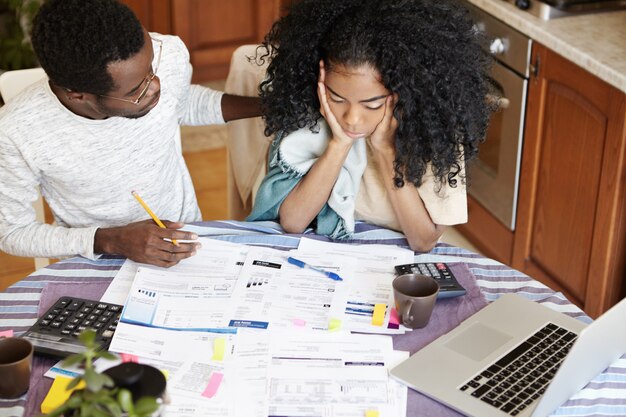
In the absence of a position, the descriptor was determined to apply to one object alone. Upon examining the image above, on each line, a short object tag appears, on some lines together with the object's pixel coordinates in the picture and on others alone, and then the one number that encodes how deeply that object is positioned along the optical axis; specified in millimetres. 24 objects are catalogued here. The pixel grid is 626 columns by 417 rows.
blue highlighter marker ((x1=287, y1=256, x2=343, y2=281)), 1625
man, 1587
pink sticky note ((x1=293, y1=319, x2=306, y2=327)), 1499
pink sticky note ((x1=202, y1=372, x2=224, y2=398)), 1345
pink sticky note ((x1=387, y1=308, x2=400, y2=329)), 1504
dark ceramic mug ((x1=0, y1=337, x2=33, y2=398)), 1311
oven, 2574
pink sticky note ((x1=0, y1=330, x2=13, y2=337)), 1488
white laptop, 1271
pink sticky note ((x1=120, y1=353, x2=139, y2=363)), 1404
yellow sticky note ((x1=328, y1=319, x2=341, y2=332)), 1493
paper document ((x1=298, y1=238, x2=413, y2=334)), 1511
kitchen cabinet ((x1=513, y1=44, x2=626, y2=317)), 2336
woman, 1632
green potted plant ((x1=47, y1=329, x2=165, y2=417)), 981
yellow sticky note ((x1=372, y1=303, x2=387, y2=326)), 1509
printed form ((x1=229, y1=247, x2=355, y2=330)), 1516
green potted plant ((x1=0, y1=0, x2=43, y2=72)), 3586
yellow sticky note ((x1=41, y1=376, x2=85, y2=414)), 1331
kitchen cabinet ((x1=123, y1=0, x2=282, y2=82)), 4094
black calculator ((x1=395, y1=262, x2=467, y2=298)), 1569
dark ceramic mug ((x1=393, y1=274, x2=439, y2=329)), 1465
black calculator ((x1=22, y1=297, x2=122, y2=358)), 1431
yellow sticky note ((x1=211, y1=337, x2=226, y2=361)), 1423
